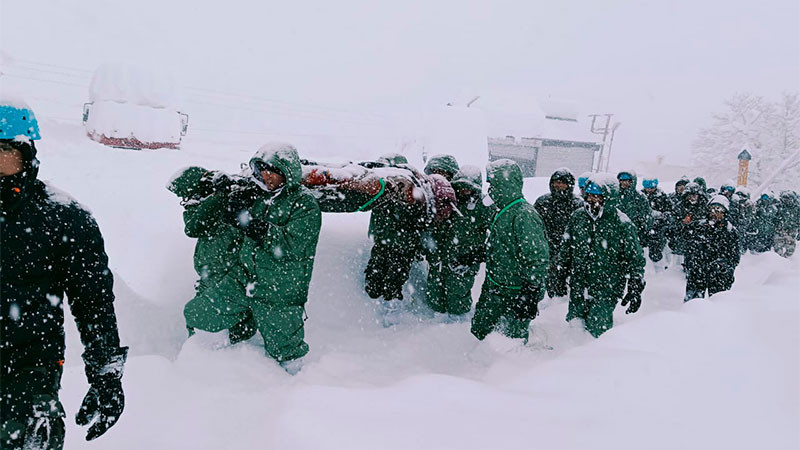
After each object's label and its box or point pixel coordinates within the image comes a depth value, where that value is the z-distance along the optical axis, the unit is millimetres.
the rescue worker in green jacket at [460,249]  5016
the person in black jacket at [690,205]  7480
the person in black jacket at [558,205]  5844
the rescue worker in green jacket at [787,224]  12453
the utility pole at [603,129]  32747
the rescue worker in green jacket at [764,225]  11930
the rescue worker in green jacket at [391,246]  4914
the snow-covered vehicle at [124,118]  10695
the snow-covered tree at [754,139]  32188
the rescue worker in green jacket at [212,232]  3641
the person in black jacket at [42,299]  1731
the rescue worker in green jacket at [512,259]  3965
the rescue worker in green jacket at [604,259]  4520
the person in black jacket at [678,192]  9616
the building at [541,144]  28844
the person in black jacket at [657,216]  8633
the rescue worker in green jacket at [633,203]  7168
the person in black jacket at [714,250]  5496
